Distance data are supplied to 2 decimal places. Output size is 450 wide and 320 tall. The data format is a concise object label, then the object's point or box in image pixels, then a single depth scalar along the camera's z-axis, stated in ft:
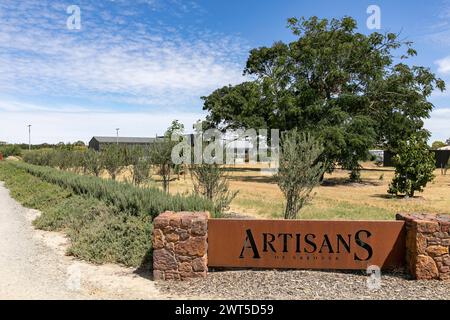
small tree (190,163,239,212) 38.52
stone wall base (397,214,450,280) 19.89
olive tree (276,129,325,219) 32.48
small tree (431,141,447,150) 285.64
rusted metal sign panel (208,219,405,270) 21.01
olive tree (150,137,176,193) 64.90
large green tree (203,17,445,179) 79.71
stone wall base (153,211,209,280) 20.30
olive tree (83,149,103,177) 79.46
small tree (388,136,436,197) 61.26
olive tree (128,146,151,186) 61.57
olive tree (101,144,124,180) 70.23
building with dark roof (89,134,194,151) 288.84
